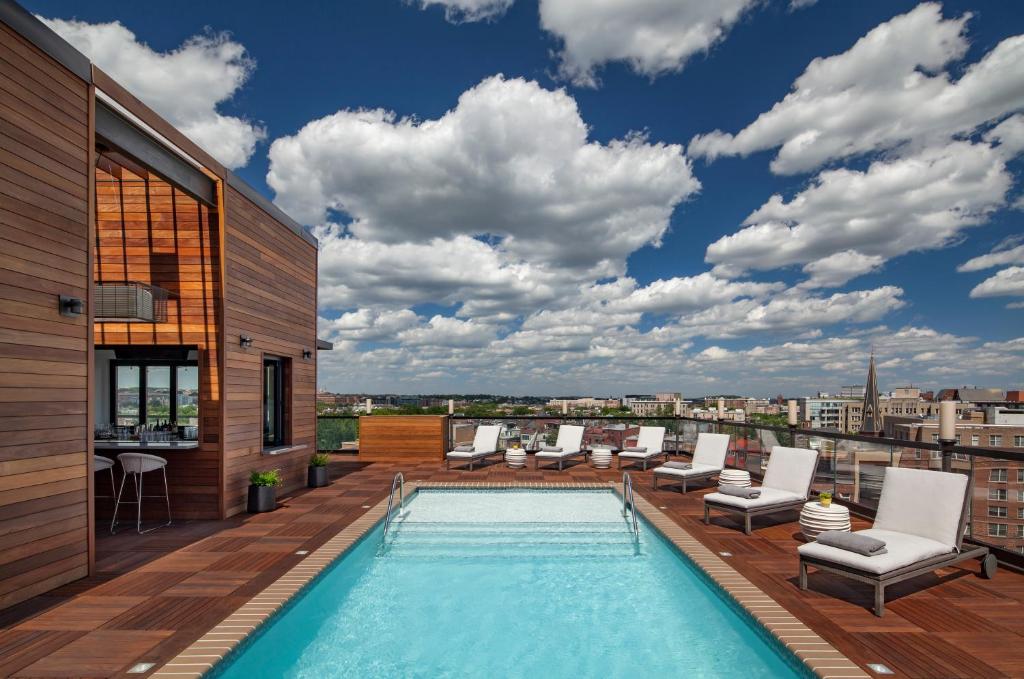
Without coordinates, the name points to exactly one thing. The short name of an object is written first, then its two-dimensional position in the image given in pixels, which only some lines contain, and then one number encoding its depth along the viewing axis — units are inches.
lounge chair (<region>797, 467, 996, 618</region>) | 138.2
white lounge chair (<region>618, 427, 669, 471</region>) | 396.2
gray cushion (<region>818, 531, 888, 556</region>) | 141.3
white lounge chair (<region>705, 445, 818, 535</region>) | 220.1
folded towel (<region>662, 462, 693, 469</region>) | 316.5
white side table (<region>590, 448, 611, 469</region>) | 409.1
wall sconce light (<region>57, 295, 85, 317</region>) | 157.5
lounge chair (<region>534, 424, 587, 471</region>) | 406.6
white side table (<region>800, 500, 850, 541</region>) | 183.2
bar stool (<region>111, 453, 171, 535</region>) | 216.5
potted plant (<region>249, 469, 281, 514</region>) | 256.7
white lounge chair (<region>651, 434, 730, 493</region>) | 308.3
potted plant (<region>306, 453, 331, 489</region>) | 327.0
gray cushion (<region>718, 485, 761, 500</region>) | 224.8
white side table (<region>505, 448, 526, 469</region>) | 405.4
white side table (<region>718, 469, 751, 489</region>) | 255.0
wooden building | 144.6
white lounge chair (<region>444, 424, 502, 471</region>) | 401.7
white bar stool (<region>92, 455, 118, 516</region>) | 217.4
